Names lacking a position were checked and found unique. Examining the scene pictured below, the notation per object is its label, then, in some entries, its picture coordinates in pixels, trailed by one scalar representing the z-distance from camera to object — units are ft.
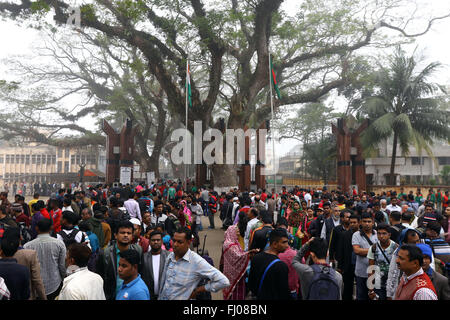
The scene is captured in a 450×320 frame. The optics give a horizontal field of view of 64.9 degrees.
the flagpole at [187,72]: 55.30
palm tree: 65.31
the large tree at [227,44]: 56.27
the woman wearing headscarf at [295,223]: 20.72
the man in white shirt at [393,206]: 28.72
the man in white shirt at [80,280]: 8.70
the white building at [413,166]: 106.11
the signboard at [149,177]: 70.74
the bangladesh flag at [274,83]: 45.79
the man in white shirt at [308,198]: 39.00
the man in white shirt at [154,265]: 12.16
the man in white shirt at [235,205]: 30.70
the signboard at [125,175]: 62.68
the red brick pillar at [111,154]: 70.69
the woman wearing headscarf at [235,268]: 13.55
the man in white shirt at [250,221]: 18.45
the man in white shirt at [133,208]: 25.80
